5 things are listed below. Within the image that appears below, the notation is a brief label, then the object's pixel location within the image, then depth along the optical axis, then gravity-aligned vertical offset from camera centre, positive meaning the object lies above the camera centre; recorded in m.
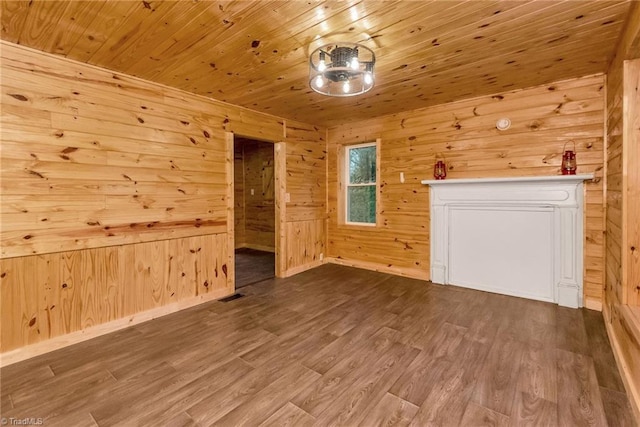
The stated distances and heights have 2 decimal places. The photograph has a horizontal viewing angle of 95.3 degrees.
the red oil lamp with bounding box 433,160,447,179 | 3.90 +0.48
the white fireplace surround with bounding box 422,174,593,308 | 3.12 -0.37
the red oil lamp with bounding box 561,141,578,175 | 3.07 +0.44
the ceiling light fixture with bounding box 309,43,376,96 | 2.22 +1.11
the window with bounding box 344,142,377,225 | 4.82 +0.39
